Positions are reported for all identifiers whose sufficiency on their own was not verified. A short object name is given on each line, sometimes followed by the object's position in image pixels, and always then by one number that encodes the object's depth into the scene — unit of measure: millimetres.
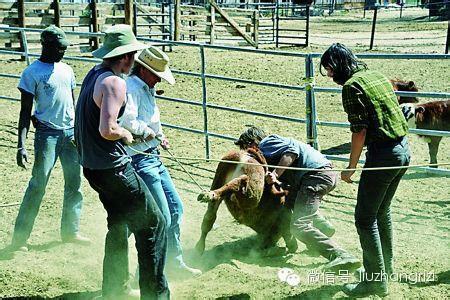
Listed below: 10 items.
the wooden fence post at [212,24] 21208
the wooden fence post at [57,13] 17609
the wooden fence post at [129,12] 16125
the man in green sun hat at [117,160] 3639
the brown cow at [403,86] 7910
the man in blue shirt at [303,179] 4797
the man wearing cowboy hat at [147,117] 4238
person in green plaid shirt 4059
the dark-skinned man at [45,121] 5156
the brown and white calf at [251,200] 4953
